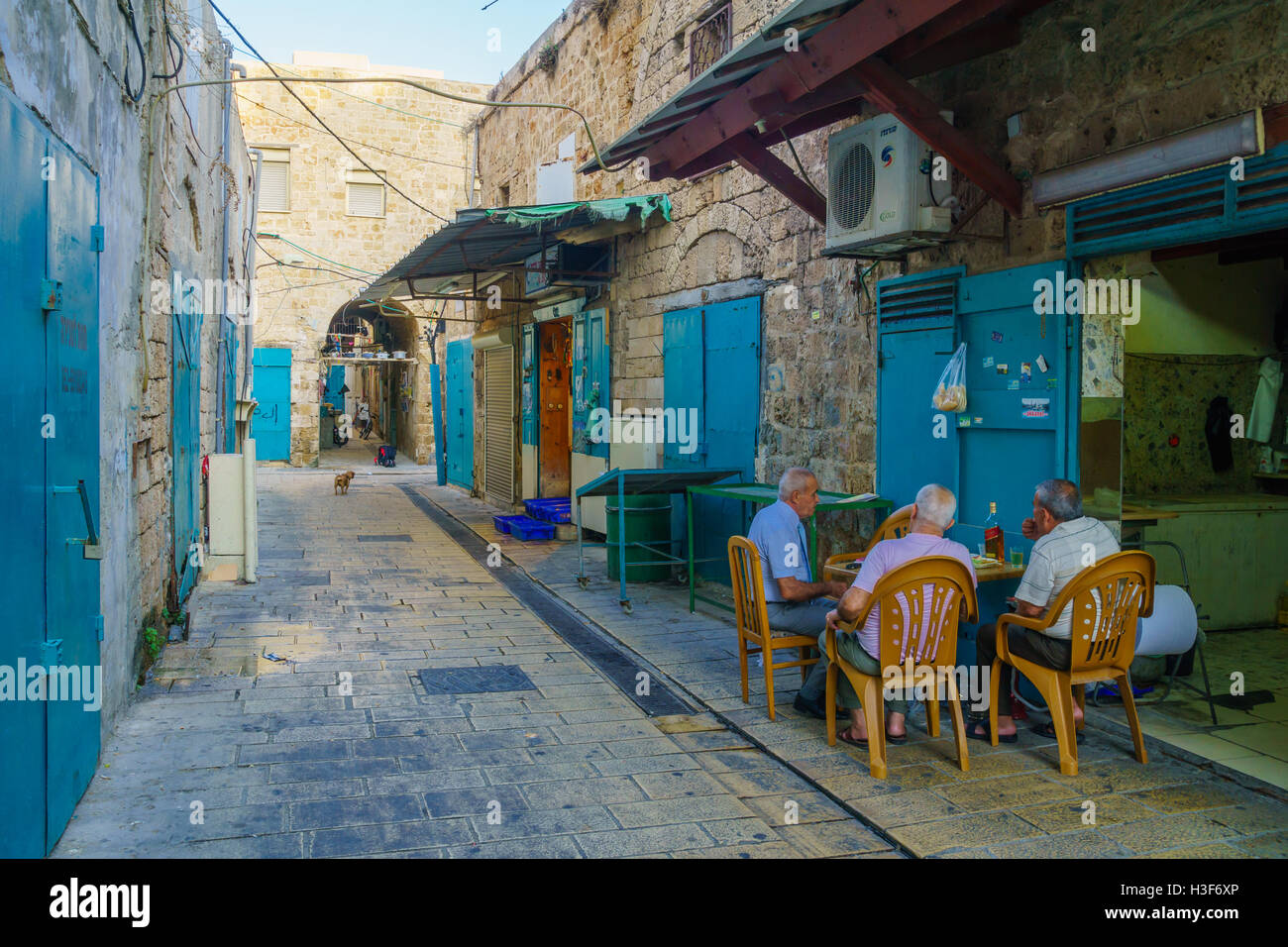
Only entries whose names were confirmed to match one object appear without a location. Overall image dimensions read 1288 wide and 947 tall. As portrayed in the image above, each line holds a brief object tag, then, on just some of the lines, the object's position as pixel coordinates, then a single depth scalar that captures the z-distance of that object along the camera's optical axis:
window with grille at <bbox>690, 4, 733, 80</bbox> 9.16
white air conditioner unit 5.90
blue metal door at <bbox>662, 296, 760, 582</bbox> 8.63
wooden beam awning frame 5.00
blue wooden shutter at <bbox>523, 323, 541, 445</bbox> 14.12
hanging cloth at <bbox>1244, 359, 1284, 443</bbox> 7.38
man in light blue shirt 5.32
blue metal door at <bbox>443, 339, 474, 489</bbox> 18.08
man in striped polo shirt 4.58
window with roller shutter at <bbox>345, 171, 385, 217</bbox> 23.95
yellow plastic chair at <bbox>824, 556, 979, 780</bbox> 4.45
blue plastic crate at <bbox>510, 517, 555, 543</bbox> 12.06
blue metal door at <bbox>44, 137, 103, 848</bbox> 3.59
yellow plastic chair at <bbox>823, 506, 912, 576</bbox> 5.82
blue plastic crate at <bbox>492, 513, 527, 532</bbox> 12.53
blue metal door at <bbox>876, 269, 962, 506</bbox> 6.24
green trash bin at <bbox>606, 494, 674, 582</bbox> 9.23
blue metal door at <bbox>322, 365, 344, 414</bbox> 33.34
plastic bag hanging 5.95
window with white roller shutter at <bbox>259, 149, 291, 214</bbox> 23.38
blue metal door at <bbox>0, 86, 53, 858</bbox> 3.00
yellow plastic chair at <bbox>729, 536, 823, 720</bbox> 5.26
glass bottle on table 5.37
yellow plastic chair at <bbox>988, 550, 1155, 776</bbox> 4.44
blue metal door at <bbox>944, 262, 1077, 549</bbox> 5.43
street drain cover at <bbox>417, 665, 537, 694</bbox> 5.96
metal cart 8.20
